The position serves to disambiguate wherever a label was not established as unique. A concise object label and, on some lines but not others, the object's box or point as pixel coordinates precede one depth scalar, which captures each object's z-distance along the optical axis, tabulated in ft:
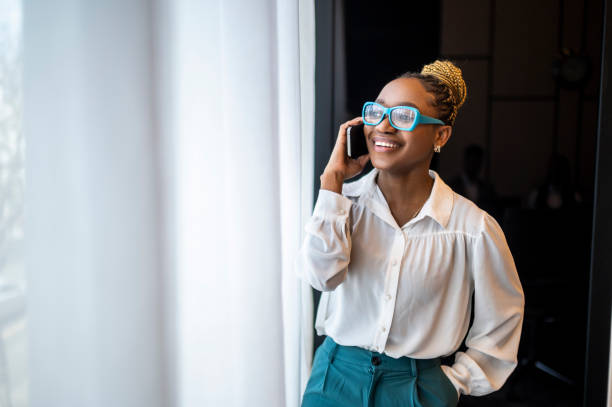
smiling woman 3.29
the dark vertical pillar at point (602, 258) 4.64
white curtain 3.39
